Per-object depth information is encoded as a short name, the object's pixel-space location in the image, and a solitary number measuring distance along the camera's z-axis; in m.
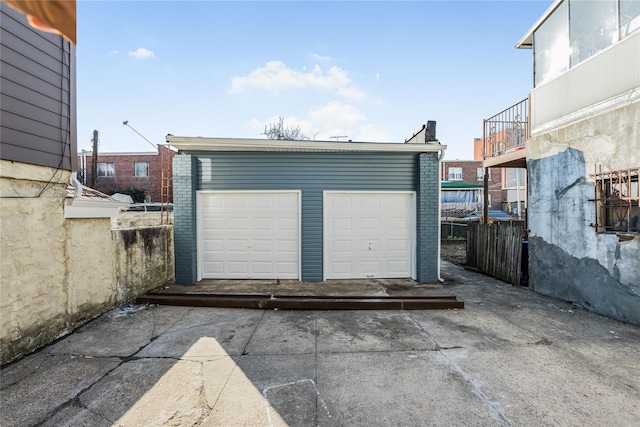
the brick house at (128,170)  22.52
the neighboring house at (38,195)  3.36
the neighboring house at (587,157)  4.59
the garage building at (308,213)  6.91
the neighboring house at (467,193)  22.79
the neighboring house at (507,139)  7.73
